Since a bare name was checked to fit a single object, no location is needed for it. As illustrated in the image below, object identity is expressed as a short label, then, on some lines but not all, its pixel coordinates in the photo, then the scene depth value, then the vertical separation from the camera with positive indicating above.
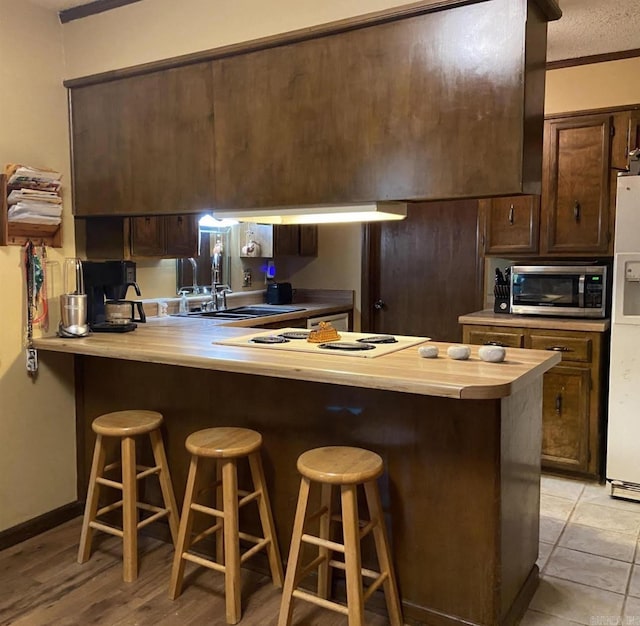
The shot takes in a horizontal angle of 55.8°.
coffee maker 3.05 -0.16
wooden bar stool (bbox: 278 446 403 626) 1.93 -0.90
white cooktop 2.34 -0.35
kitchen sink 4.09 -0.36
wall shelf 2.69 +0.14
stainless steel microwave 3.67 -0.17
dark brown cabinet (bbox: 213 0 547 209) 1.96 +0.54
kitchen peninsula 2.03 -0.66
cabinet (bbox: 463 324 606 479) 3.54 -0.82
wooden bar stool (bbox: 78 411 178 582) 2.49 -0.93
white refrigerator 3.31 -0.50
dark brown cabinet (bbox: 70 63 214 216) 2.60 +0.54
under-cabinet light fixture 2.28 +0.19
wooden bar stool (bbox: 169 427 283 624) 2.20 -0.93
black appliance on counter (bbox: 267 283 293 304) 4.98 -0.26
